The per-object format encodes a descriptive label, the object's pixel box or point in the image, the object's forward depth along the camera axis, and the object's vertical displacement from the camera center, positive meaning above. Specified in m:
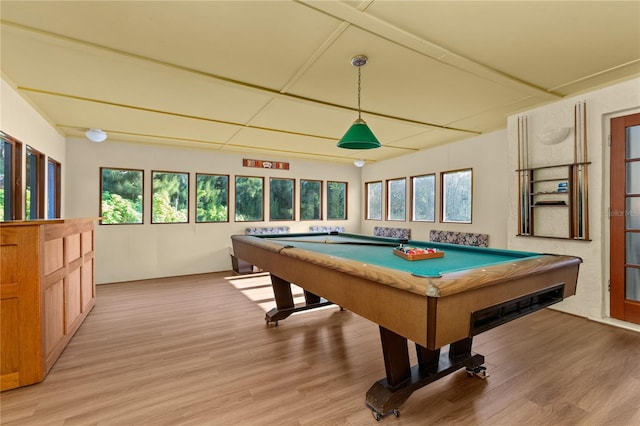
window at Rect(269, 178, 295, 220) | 7.04 +0.35
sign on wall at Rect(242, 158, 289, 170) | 6.69 +1.13
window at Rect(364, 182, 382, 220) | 7.75 +0.33
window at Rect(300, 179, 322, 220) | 7.42 +0.34
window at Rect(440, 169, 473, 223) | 5.48 +0.31
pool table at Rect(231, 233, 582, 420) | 1.44 -0.47
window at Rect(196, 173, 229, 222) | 6.26 +0.33
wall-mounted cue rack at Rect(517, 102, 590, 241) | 3.44 +0.22
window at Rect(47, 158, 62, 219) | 4.42 +0.41
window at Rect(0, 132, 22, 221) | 3.02 +0.39
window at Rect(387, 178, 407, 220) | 6.93 +0.32
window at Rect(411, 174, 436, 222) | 6.16 +0.30
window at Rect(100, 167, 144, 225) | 5.50 +0.34
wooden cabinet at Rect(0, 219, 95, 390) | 2.17 -0.67
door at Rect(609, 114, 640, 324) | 3.17 -0.07
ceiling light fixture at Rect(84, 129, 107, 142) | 4.48 +1.21
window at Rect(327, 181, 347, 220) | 7.82 +0.33
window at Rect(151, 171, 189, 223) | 5.86 +0.33
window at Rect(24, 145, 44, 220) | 3.65 +0.38
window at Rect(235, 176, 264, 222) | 6.68 +0.32
